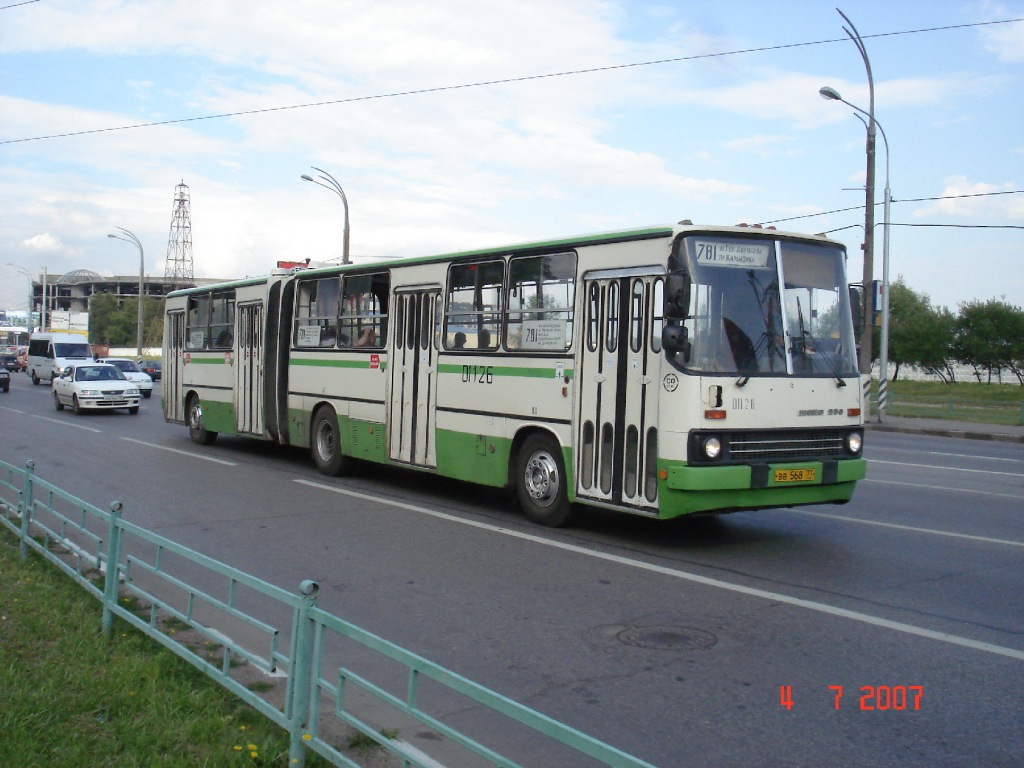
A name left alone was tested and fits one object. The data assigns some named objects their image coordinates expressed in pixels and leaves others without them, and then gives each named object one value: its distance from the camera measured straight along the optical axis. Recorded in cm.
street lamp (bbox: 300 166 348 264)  3316
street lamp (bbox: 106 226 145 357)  5734
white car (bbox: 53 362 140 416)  2700
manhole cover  623
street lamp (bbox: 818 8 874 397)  2761
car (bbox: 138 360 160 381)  5544
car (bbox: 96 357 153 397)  3631
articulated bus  872
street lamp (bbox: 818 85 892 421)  2850
